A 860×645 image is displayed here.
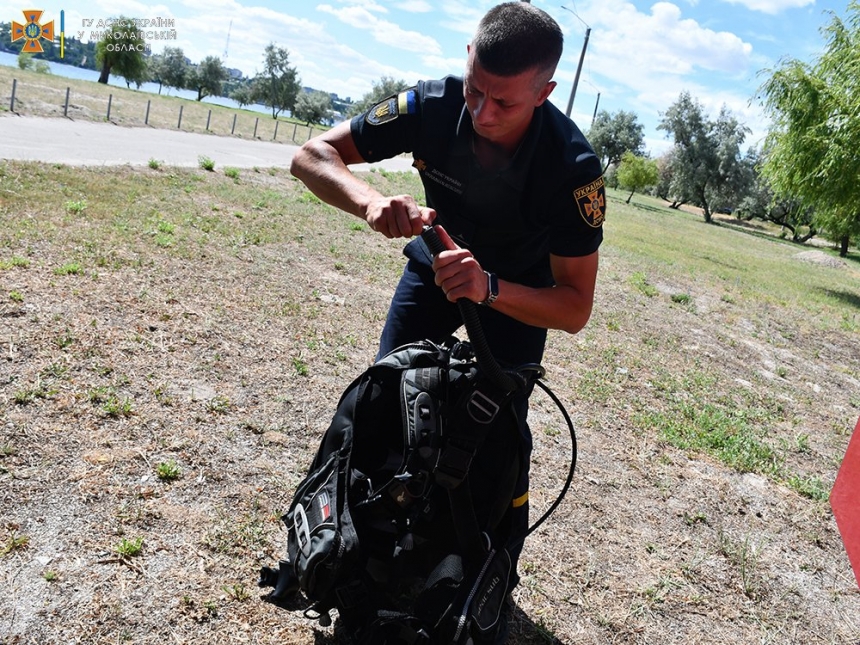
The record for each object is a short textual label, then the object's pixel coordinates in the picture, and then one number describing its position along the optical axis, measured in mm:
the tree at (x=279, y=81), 74000
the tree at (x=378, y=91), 63406
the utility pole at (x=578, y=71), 29266
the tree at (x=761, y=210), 52500
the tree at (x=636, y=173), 51438
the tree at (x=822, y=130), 16094
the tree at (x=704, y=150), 53062
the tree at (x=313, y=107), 69188
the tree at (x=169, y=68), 73750
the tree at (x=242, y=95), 77906
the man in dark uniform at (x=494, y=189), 2186
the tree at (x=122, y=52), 52875
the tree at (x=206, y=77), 74625
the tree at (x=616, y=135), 59719
